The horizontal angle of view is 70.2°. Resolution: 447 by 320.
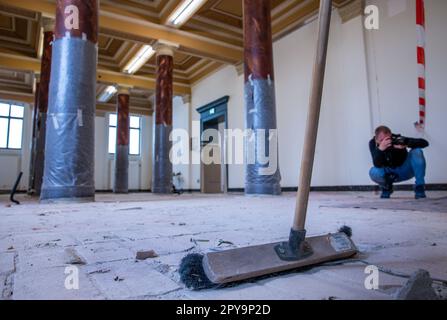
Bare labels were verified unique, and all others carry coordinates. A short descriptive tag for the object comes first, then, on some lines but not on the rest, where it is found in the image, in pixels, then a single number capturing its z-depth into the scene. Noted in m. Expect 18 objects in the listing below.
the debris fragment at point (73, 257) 0.87
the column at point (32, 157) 6.47
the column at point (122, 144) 11.23
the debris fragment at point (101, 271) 0.78
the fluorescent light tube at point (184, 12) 6.91
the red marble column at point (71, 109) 3.75
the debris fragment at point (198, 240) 1.21
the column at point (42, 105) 6.27
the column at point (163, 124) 8.44
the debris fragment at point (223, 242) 1.13
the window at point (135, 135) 15.18
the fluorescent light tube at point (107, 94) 12.11
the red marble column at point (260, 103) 5.05
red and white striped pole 2.02
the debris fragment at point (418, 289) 0.52
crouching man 3.59
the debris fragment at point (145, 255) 0.93
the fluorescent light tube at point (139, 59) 9.08
